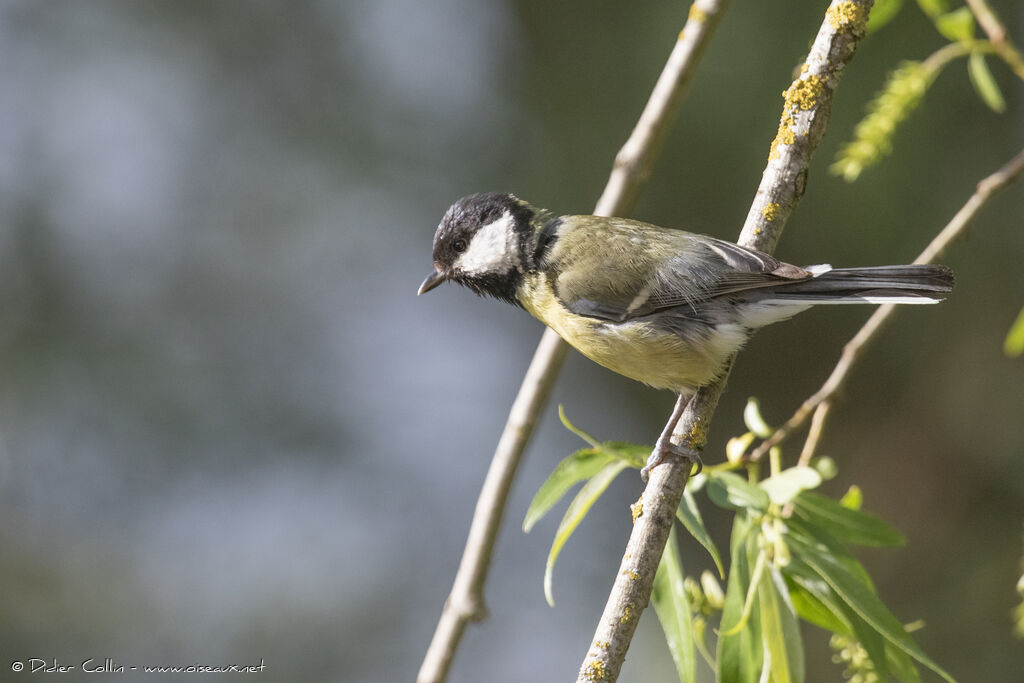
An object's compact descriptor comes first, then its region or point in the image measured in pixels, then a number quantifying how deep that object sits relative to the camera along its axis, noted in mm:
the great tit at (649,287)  3716
